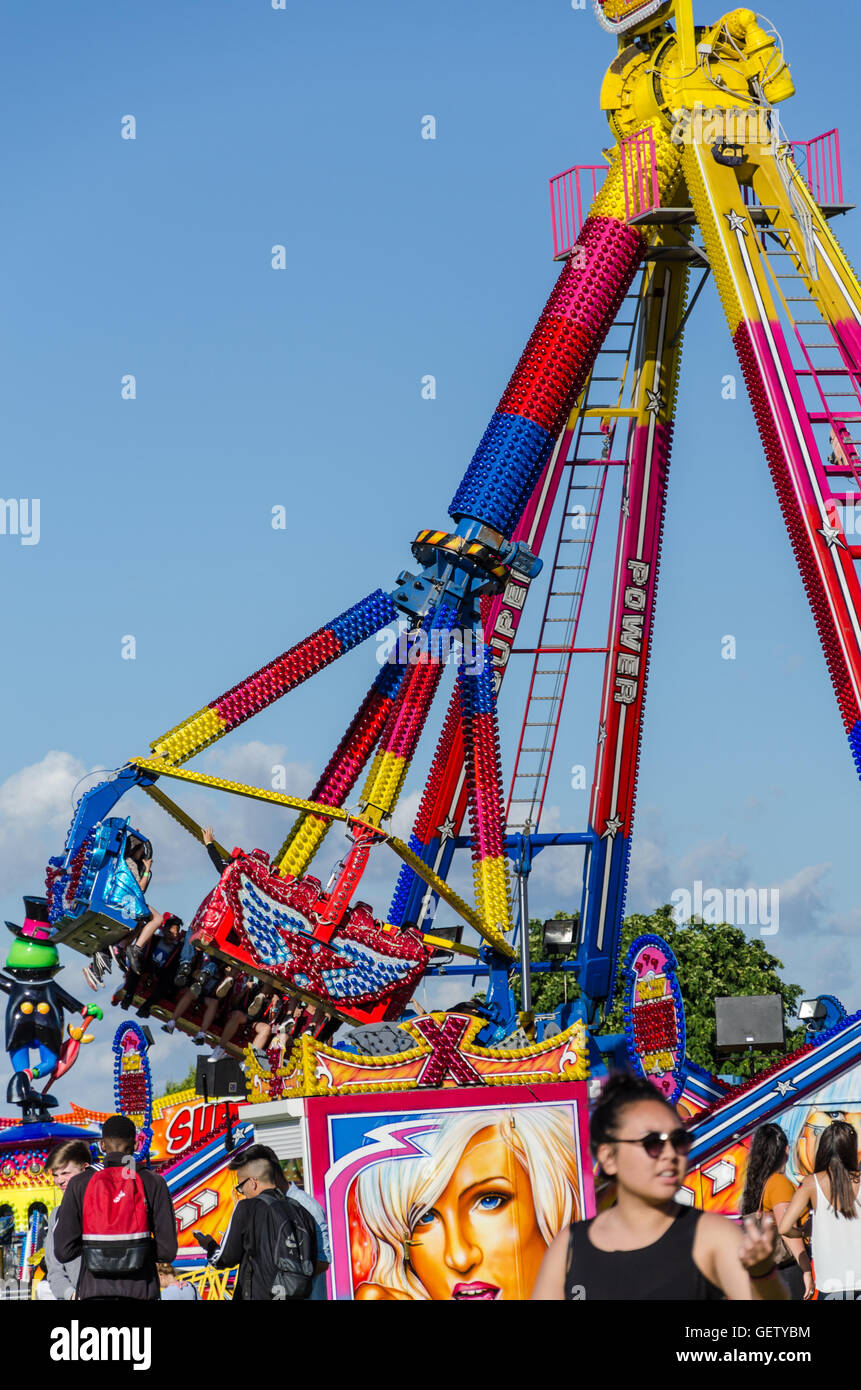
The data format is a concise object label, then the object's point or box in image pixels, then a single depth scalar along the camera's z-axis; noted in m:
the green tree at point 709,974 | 47.19
